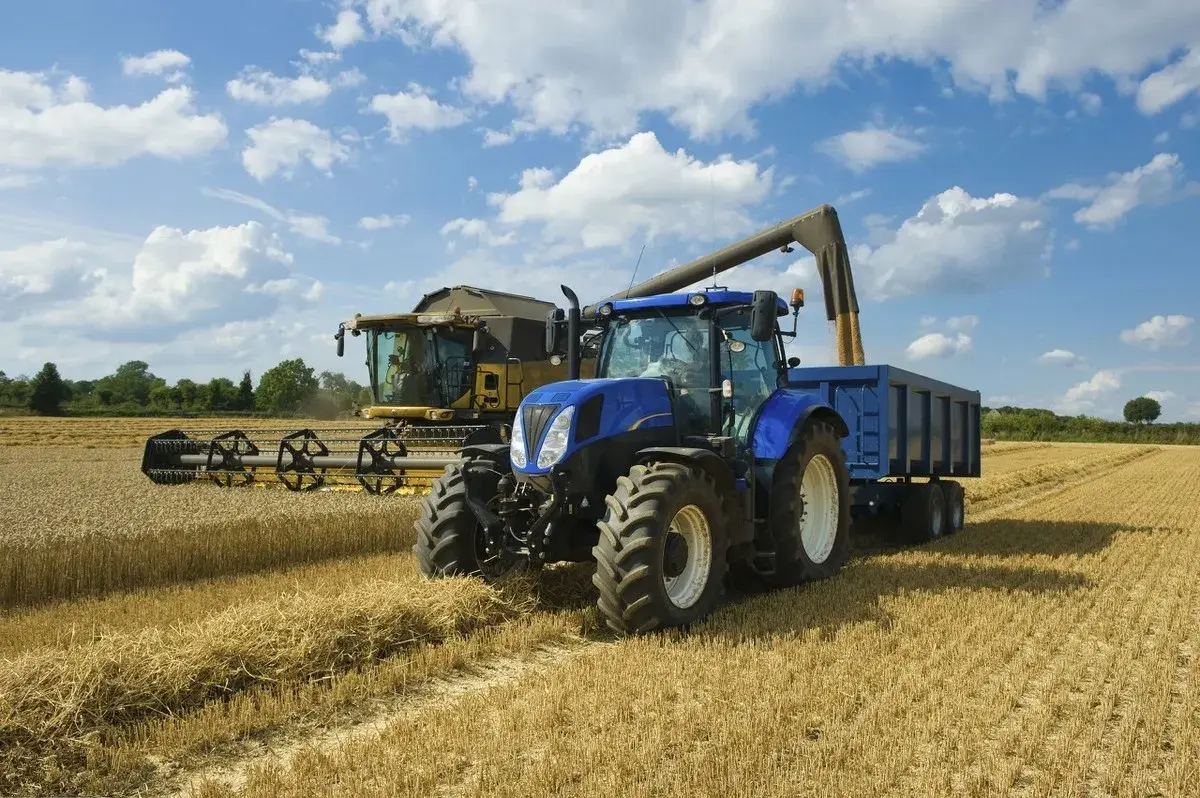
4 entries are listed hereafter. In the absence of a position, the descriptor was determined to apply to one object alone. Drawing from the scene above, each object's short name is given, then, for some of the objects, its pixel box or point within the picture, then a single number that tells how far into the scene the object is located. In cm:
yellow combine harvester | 1360
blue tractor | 566
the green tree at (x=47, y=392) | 5397
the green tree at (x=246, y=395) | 6562
